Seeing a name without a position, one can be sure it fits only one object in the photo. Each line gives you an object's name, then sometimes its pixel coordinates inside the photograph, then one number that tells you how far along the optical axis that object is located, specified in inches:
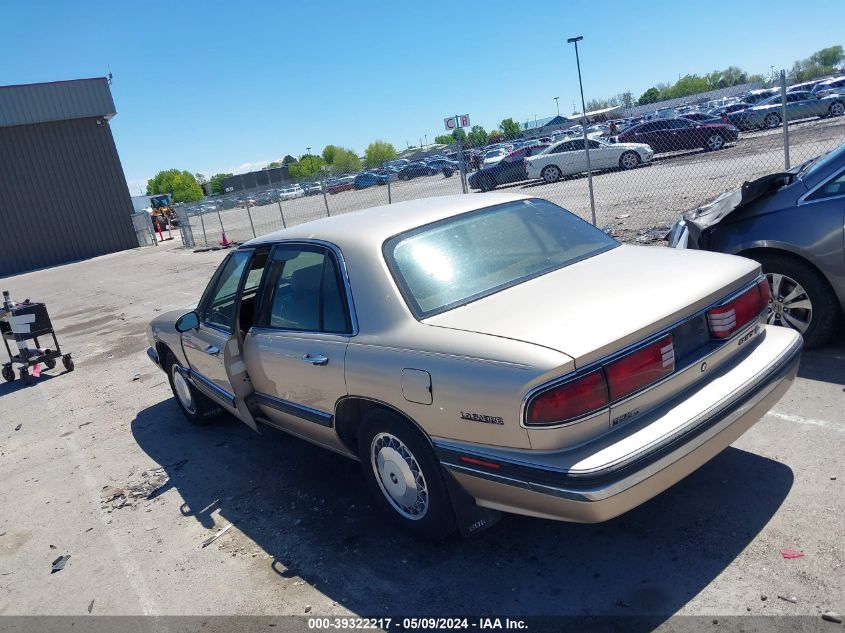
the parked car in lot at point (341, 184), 956.9
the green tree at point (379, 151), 3503.9
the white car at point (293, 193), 1279.5
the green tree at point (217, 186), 3698.3
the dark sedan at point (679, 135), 914.7
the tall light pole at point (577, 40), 1097.9
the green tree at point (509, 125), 3648.1
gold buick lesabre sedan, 103.7
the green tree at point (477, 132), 3227.4
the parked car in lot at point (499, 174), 912.9
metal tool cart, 313.0
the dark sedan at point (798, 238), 183.0
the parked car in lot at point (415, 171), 989.1
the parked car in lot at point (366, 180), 972.6
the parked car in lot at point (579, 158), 858.1
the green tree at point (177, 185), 3800.9
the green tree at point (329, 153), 4614.4
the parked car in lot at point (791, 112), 822.5
